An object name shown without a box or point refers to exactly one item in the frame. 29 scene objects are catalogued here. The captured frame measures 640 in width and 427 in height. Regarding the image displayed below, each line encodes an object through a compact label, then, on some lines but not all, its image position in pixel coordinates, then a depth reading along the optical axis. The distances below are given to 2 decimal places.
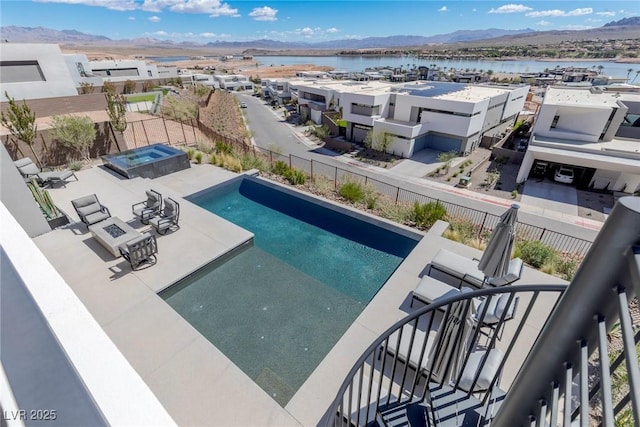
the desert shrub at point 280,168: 13.35
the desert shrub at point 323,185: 12.09
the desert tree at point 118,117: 14.87
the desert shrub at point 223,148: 16.10
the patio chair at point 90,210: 8.22
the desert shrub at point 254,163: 14.10
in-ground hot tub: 12.05
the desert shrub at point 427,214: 9.61
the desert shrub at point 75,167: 12.73
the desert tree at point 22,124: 11.99
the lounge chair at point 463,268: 6.48
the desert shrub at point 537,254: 7.91
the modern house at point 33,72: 20.47
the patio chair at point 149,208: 8.79
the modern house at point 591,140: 18.77
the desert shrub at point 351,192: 11.19
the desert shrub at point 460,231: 8.80
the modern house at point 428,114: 25.80
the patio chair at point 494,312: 5.03
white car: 20.73
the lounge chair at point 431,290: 5.91
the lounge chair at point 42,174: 10.74
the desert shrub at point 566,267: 7.58
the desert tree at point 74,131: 13.05
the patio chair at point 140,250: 6.78
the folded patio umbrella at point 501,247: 4.68
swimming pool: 5.58
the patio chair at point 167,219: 8.30
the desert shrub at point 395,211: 10.04
